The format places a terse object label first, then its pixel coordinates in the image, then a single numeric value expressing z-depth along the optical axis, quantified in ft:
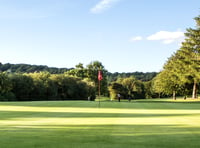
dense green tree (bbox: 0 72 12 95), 209.36
